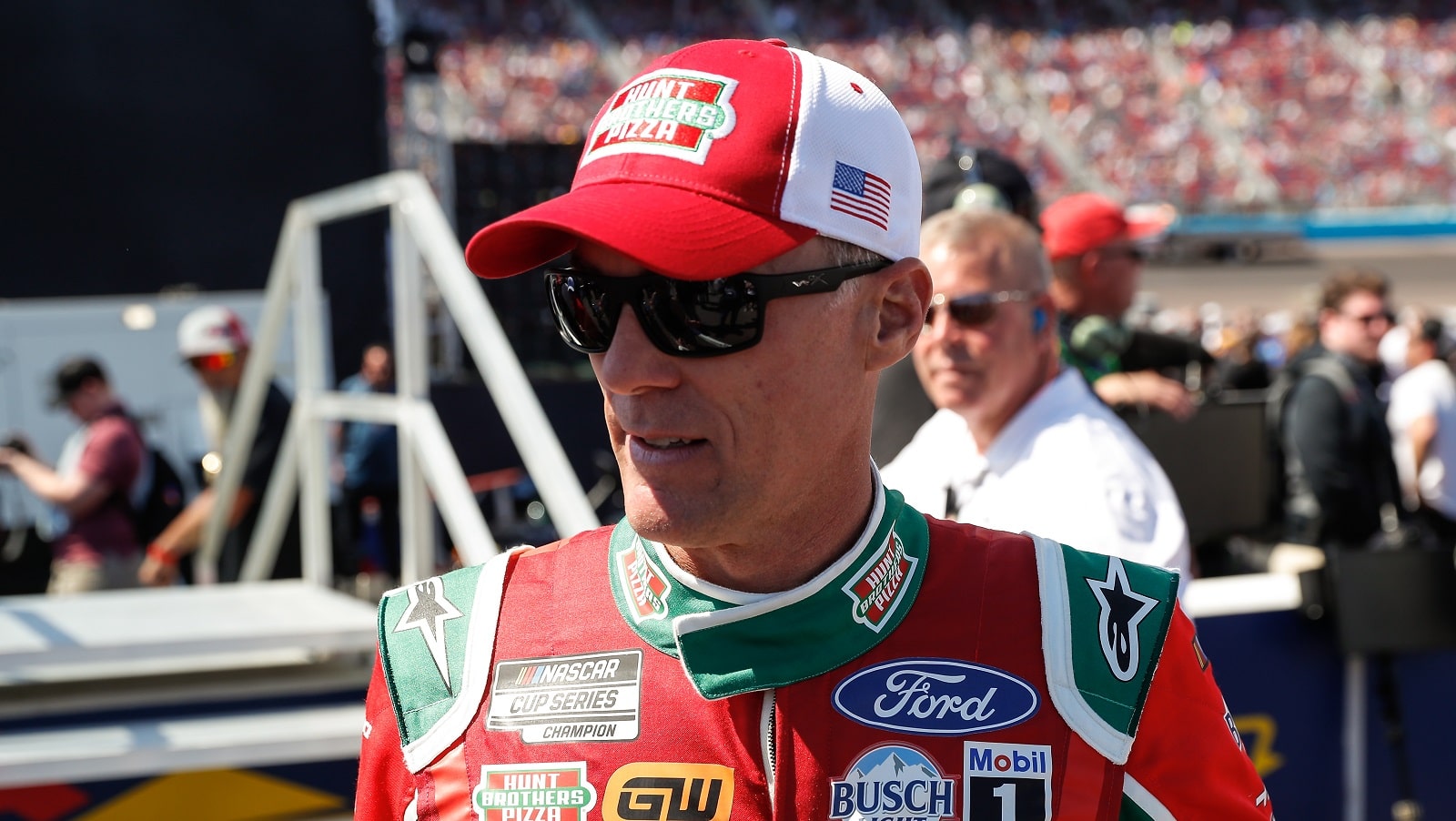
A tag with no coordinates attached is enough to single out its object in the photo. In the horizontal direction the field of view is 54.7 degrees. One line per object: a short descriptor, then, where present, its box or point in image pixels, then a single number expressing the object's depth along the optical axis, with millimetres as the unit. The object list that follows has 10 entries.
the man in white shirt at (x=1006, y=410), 1951
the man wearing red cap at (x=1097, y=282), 3334
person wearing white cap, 4391
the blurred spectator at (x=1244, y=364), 8203
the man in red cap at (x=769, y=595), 1087
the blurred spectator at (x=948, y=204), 2744
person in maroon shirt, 4621
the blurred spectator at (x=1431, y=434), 6258
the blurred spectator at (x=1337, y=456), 4961
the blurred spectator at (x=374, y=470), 7461
